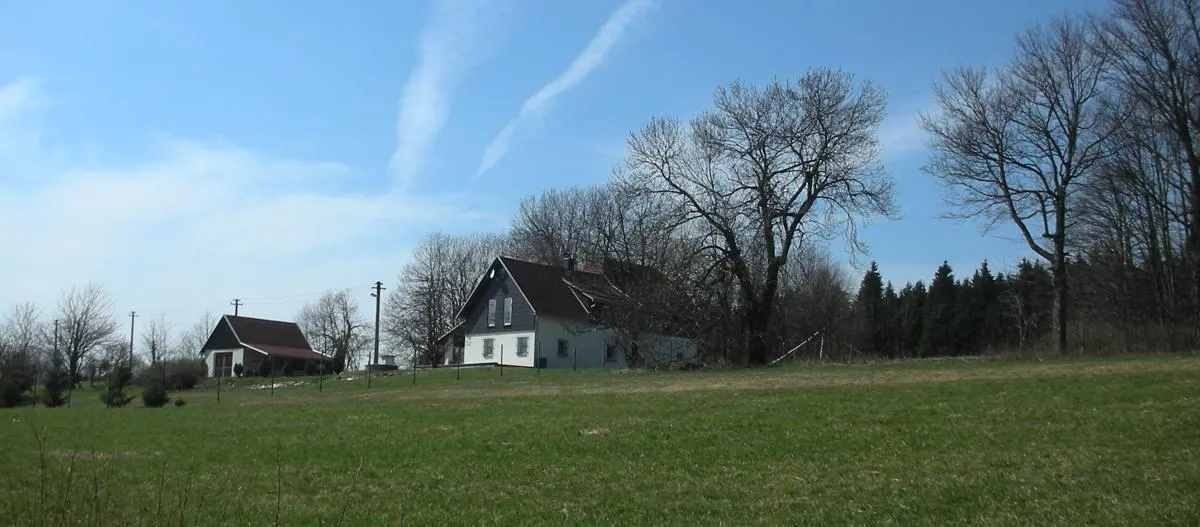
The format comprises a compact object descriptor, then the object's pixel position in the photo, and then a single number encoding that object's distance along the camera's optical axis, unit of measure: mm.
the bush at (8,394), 44188
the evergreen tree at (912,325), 85312
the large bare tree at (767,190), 41562
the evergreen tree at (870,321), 86125
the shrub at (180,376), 56847
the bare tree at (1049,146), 36844
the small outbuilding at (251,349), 85812
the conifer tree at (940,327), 80438
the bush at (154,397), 37969
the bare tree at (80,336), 74438
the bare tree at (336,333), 101375
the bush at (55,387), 43656
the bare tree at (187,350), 102444
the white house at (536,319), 60281
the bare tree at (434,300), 83125
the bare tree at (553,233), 74250
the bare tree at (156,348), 98375
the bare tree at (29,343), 70825
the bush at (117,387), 40750
